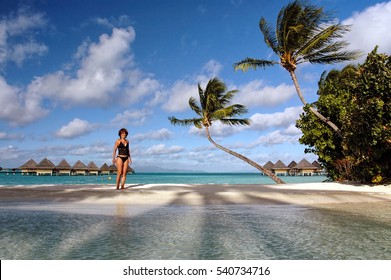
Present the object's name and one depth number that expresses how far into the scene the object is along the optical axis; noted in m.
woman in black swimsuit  10.40
